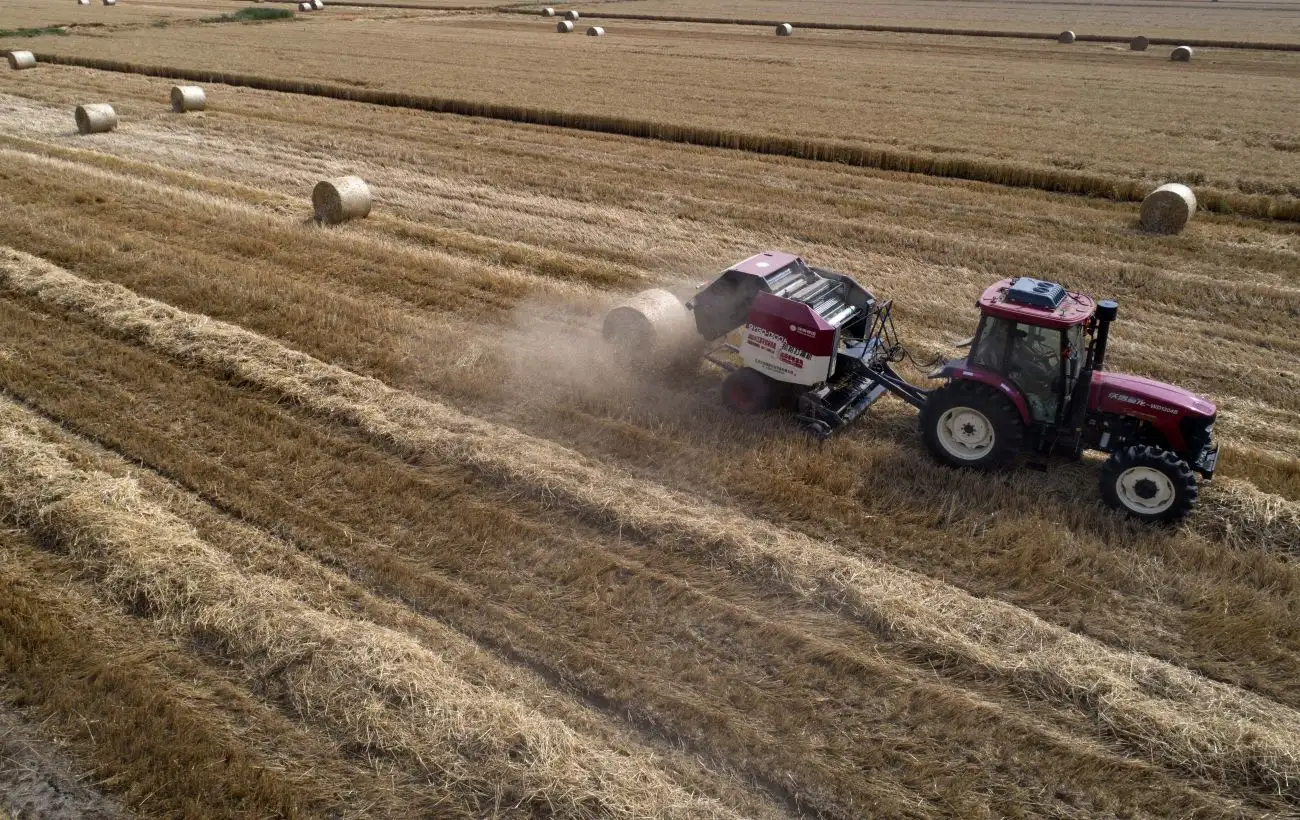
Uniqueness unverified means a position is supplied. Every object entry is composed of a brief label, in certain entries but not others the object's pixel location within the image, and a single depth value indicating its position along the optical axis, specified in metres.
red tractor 6.88
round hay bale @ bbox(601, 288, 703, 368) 9.00
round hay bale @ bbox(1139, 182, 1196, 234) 13.91
